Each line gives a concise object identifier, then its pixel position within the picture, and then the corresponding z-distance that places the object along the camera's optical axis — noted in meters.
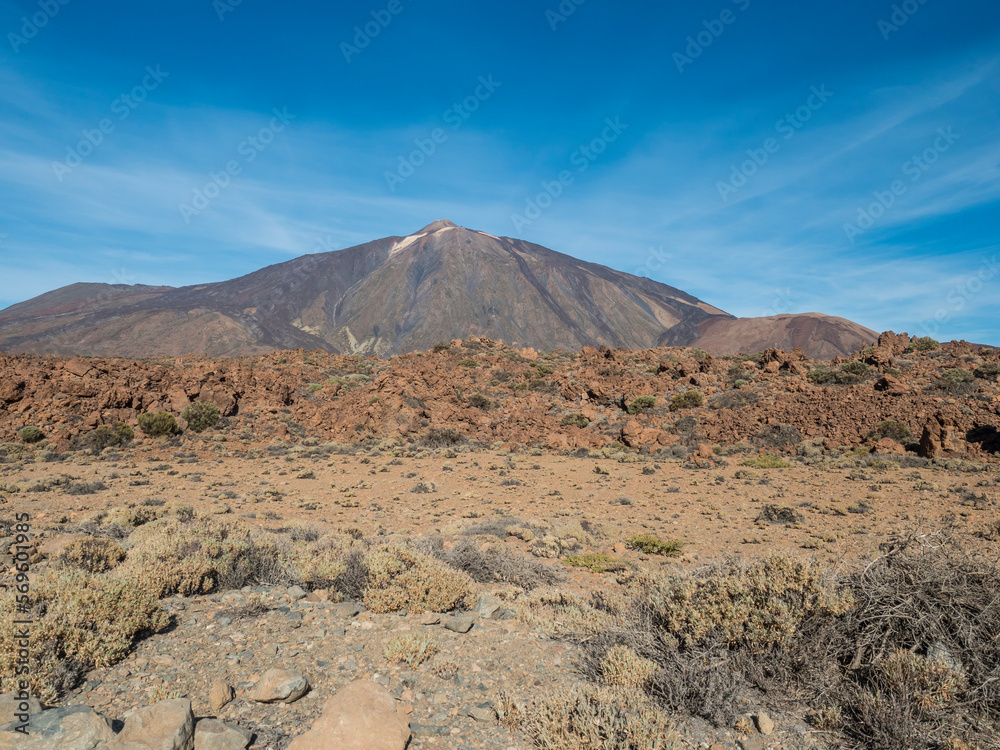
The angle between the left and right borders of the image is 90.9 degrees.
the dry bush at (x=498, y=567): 6.71
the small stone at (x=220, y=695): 3.40
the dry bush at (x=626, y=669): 3.70
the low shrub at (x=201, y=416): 21.23
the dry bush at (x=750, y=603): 3.81
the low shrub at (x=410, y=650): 4.16
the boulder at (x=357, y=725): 2.95
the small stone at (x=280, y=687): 3.52
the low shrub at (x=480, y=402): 25.86
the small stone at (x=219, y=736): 2.93
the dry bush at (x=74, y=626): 3.46
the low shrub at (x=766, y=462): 16.73
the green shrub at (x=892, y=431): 17.53
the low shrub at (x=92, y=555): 6.02
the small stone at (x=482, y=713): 3.47
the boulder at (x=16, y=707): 2.96
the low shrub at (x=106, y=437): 18.72
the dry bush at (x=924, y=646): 2.99
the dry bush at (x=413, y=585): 5.25
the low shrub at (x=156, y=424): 20.23
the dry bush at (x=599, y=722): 2.95
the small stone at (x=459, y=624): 4.82
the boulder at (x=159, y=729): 2.78
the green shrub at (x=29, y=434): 18.66
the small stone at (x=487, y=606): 5.30
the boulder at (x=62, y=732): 2.64
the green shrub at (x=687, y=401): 23.58
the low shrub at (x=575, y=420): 23.22
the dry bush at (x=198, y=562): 5.29
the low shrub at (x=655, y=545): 8.73
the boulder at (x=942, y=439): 15.69
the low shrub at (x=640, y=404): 23.70
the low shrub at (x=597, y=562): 7.86
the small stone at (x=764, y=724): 3.22
